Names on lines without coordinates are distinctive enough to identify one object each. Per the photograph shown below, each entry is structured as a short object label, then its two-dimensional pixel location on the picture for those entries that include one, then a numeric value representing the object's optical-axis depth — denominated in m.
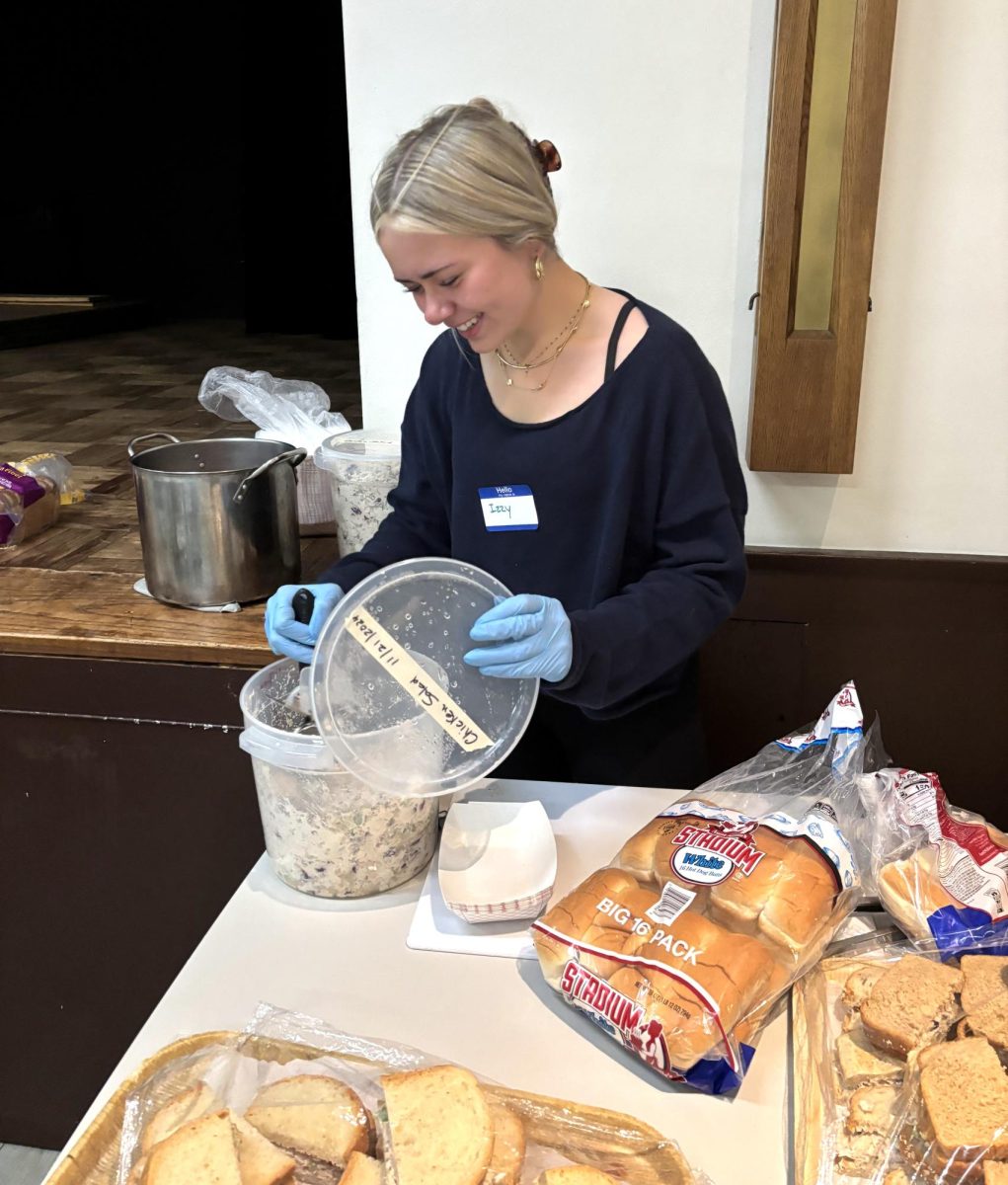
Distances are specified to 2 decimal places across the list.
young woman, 1.09
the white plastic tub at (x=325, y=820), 0.98
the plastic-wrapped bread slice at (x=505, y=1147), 0.69
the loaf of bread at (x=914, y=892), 0.91
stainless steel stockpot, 1.54
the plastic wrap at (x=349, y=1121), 0.69
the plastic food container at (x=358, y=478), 1.71
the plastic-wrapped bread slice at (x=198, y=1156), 0.66
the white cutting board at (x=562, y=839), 0.97
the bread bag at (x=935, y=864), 0.90
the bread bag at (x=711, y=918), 0.79
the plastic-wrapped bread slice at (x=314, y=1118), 0.70
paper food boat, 0.97
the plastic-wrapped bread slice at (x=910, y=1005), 0.80
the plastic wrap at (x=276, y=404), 1.91
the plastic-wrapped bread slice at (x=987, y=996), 0.78
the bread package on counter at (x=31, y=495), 1.87
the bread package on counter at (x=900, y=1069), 0.71
